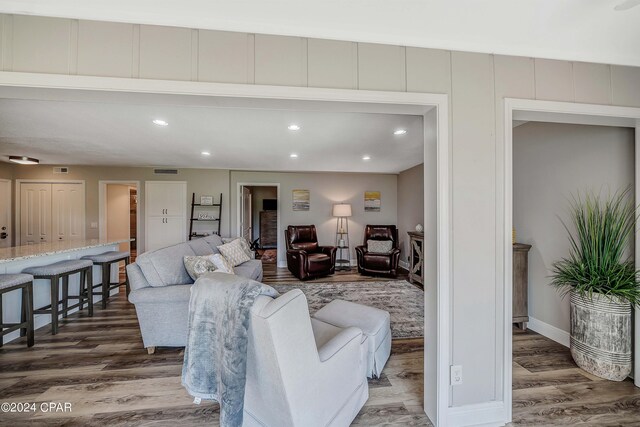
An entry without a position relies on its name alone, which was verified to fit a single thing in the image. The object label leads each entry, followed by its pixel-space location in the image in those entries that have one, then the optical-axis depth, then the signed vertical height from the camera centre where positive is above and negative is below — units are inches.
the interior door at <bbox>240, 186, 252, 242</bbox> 242.1 +0.6
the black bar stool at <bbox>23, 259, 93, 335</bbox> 107.4 -30.6
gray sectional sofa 94.0 -32.2
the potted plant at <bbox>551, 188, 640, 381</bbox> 77.1 -22.9
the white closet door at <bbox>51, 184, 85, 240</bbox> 218.5 +3.4
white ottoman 76.3 -34.4
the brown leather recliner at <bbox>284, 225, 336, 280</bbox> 195.9 -31.8
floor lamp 243.6 -27.1
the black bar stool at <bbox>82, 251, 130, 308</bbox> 139.1 -27.3
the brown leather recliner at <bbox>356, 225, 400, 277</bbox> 201.2 -34.3
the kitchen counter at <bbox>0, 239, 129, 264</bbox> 100.6 -16.0
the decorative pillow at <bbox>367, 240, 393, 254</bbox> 215.8 -26.9
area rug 116.7 -50.3
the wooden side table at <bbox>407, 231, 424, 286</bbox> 177.2 -31.6
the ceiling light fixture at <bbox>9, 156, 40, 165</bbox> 167.5 +36.9
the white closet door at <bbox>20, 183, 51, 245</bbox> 214.4 +1.7
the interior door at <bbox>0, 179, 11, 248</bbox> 203.2 +1.6
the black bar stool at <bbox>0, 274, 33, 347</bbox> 91.3 -33.0
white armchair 43.8 -30.0
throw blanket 46.3 -25.0
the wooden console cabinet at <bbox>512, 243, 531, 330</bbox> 111.7 -31.0
